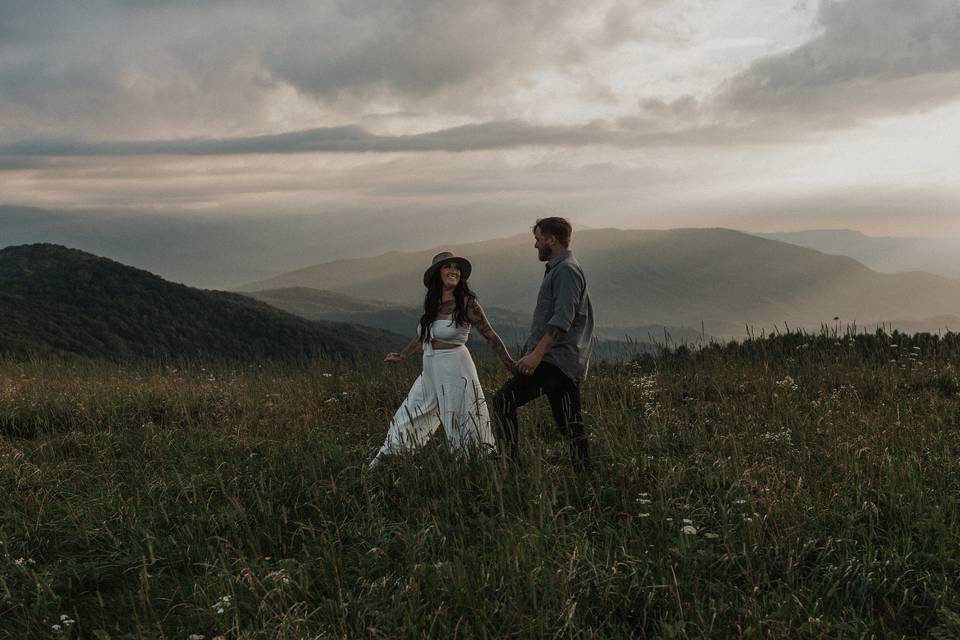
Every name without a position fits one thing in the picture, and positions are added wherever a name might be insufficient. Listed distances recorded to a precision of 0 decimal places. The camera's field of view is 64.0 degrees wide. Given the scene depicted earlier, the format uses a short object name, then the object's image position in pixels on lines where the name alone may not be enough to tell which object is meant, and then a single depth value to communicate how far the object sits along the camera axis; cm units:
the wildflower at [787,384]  967
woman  669
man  613
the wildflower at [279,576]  425
